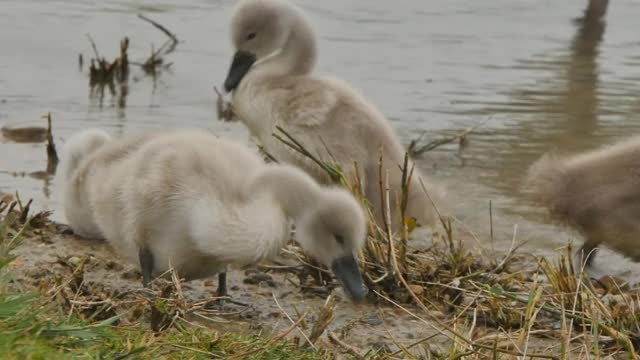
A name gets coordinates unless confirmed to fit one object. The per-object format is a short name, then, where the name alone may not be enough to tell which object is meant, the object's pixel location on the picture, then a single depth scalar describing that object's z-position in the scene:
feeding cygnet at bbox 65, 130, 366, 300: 9.95
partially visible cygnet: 11.83
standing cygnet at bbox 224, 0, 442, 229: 13.26
